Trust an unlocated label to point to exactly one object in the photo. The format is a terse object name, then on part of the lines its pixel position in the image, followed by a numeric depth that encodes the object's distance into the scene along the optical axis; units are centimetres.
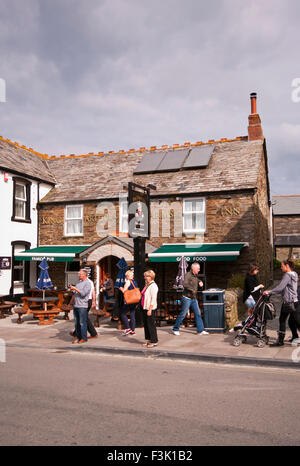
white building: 1847
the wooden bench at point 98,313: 1254
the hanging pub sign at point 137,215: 1204
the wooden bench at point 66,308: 1398
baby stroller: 916
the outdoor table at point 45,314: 1339
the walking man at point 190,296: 1081
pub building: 1722
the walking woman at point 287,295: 888
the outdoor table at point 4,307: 1501
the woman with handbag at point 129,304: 1089
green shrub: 1525
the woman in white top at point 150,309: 950
